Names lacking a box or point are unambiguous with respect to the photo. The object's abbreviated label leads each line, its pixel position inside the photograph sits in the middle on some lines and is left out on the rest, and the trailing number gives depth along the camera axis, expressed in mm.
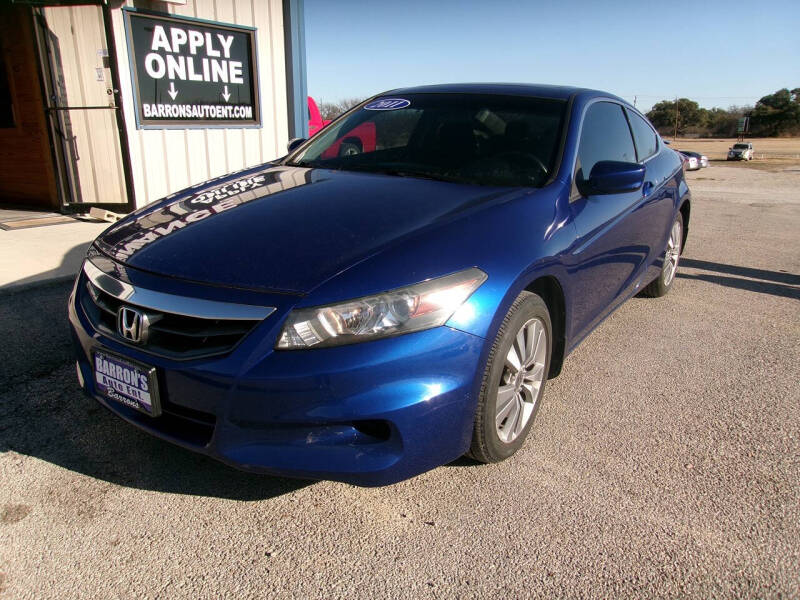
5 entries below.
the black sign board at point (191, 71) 6836
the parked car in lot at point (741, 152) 39844
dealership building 6840
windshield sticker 3697
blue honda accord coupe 1938
